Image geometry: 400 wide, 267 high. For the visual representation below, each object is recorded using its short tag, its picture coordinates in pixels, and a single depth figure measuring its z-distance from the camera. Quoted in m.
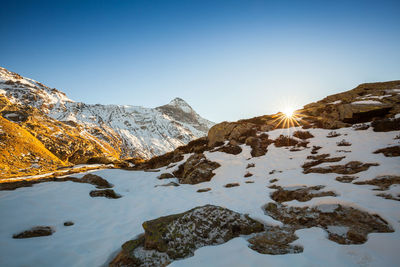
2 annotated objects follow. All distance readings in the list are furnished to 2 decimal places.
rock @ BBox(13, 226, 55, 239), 7.97
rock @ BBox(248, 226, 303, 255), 5.31
